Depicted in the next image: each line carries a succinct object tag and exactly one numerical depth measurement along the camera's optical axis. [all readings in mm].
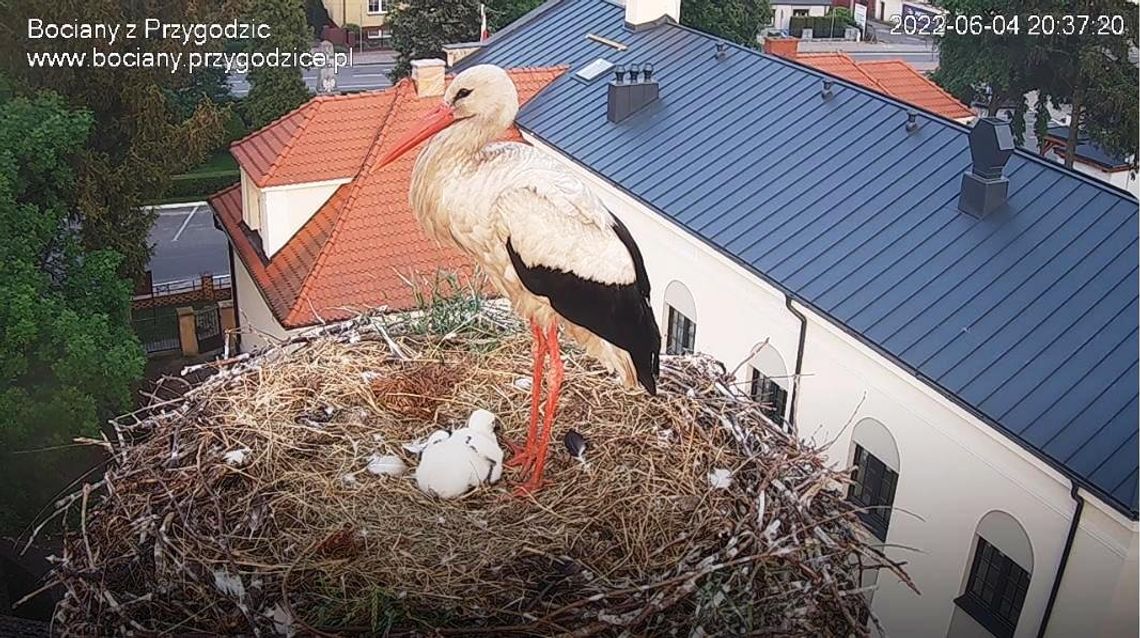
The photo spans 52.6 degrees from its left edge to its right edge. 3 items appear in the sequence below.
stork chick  2850
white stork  2502
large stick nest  2529
